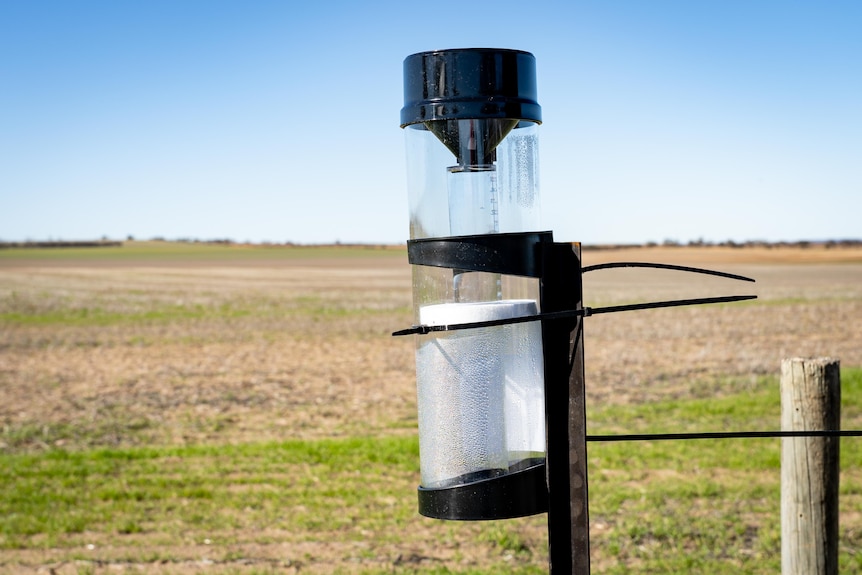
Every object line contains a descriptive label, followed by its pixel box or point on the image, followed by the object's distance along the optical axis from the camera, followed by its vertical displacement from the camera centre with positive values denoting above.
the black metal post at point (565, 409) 1.98 -0.36
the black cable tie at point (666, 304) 2.01 -0.13
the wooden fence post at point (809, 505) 3.34 -1.02
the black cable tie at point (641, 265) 2.01 -0.04
